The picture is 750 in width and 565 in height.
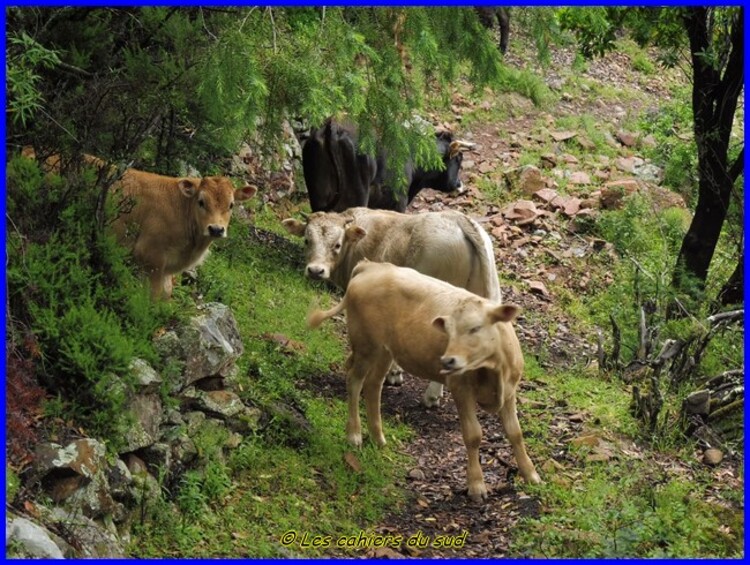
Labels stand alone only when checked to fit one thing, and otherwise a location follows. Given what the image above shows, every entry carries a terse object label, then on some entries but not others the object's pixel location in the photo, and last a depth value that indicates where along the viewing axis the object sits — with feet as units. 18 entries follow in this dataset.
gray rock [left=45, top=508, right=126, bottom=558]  20.81
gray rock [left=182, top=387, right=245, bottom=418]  28.10
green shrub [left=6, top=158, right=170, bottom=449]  24.38
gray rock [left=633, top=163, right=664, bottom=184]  69.62
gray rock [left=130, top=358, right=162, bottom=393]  25.34
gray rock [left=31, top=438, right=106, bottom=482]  21.83
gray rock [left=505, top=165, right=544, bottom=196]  64.34
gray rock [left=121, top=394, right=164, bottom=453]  24.50
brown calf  33.60
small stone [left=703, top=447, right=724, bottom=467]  31.99
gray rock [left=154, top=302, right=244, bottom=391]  27.50
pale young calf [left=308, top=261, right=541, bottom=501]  27.35
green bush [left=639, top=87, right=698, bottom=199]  65.57
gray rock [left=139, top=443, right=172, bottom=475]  24.90
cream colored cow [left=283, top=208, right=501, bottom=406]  37.27
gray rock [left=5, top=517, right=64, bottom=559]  19.17
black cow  52.42
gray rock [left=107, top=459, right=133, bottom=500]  22.93
